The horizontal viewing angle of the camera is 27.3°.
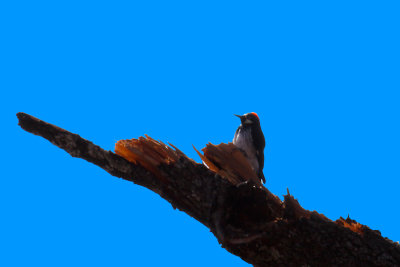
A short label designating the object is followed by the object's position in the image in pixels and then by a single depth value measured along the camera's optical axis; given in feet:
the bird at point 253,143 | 50.34
